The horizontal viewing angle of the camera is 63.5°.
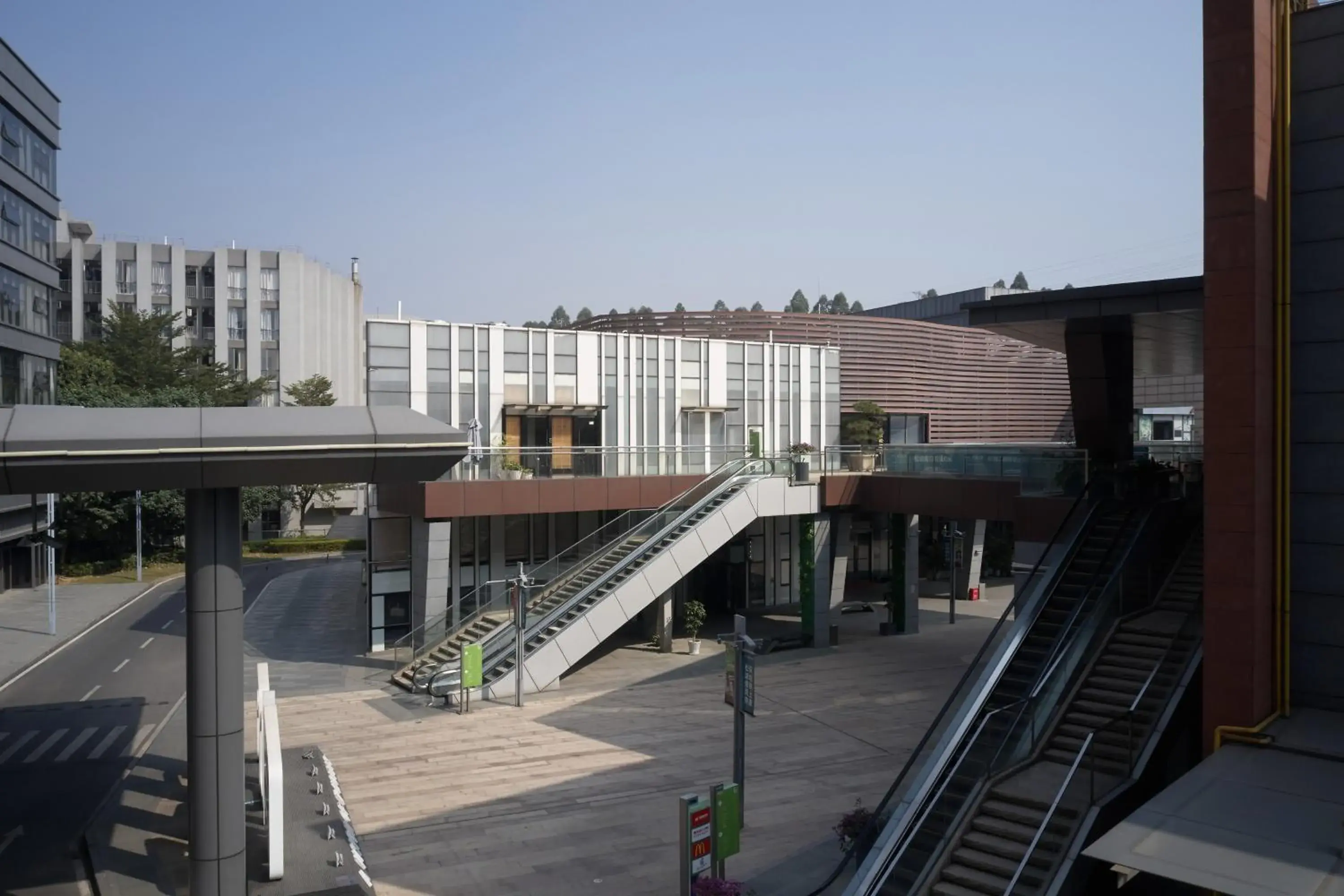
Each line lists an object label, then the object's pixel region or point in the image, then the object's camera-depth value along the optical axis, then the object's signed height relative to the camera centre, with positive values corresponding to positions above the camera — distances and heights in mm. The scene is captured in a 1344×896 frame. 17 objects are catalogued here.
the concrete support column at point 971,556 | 44875 -4357
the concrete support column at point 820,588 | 33062 -4162
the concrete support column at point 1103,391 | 22844 +1316
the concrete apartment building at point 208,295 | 76812 +11085
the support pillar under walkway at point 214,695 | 12211 -2786
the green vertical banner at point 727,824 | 13656 -4738
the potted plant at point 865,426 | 54469 +1305
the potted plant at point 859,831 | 14031 -5032
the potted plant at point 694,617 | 33500 -5124
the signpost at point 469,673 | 24438 -5067
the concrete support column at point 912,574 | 34969 -4003
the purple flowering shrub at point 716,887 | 12672 -5123
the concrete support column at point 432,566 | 29750 -3187
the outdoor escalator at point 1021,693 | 13500 -3510
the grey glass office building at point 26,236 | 33844 +7053
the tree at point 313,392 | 69250 +3705
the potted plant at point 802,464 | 32500 -390
